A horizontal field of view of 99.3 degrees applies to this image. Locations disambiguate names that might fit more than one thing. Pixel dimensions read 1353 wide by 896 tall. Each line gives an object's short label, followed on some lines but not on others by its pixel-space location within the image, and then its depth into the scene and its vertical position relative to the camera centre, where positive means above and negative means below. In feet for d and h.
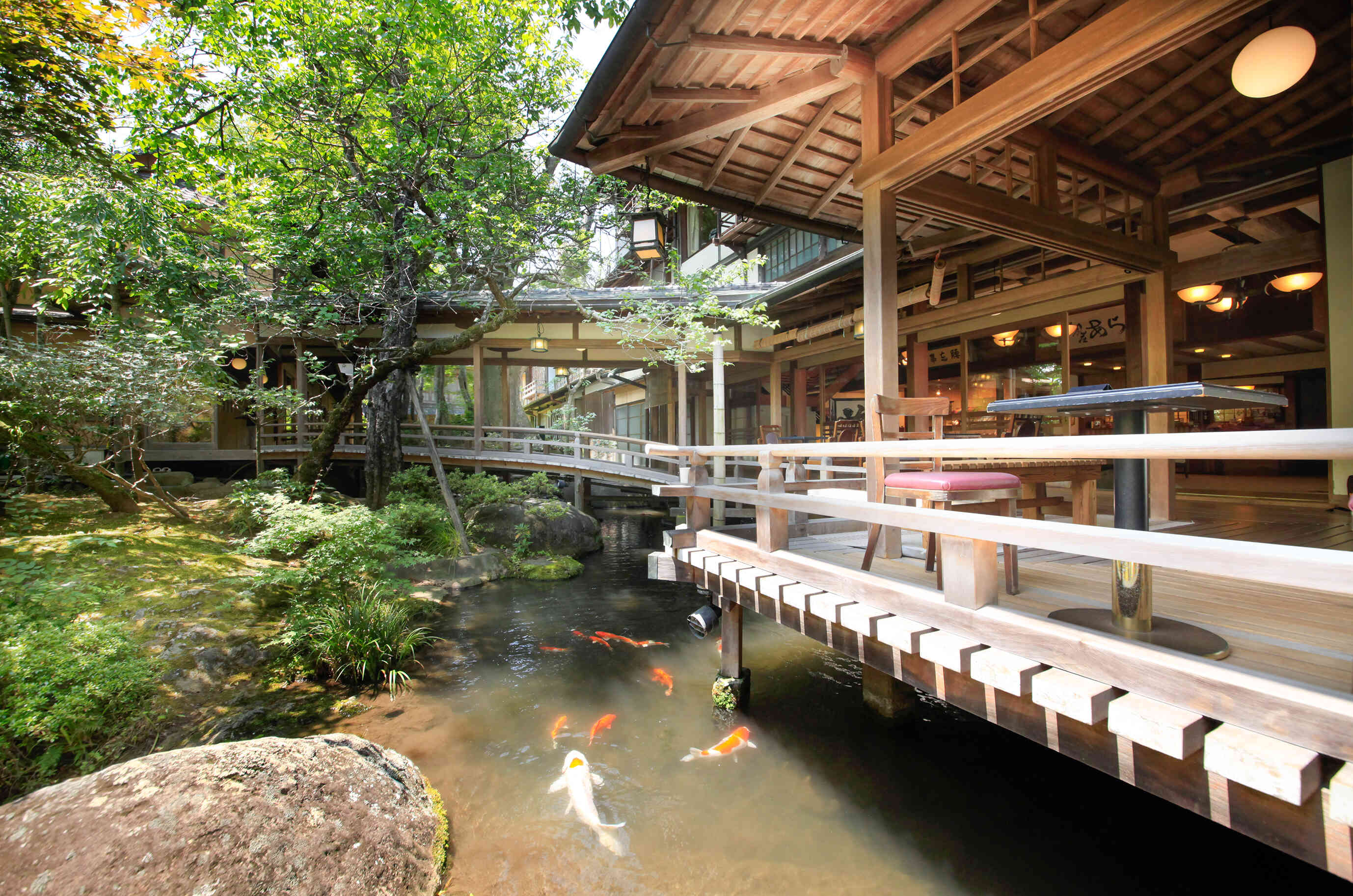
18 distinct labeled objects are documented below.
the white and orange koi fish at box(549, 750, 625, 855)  11.19 -7.39
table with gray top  6.73 -0.63
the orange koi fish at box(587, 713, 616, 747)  14.94 -7.26
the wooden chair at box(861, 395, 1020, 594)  8.87 -0.62
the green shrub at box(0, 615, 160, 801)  11.04 -4.91
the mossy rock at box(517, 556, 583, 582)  30.60 -6.24
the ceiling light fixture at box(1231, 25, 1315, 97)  10.03 +6.86
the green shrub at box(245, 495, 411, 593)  19.52 -3.01
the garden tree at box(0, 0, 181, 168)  12.10 +9.09
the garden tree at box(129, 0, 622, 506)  20.79 +12.63
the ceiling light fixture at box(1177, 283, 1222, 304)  20.70 +5.56
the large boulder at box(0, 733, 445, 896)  7.62 -5.45
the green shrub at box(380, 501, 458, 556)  28.91 -3.81
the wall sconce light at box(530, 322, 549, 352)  40.01 +7.68
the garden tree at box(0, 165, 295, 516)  19.57 +5.53
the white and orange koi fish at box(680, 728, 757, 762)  13.70 -7.22
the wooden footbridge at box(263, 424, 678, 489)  38.27 +0.03
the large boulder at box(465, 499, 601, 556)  33.22 -4.28
